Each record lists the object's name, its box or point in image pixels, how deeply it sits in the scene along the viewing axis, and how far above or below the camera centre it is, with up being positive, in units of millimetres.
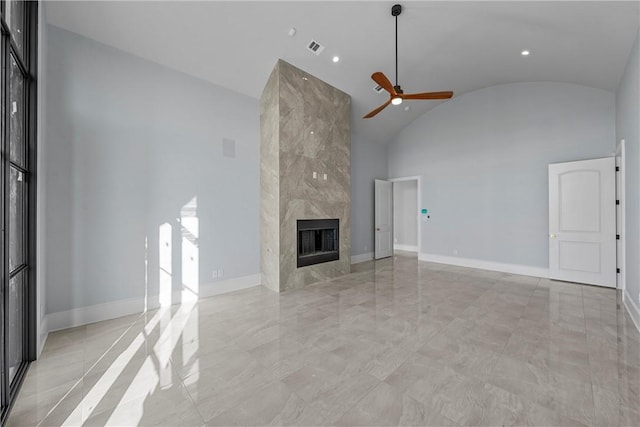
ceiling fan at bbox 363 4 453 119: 3357 +1671
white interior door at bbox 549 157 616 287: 4562 -172
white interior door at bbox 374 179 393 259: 7379 -179
